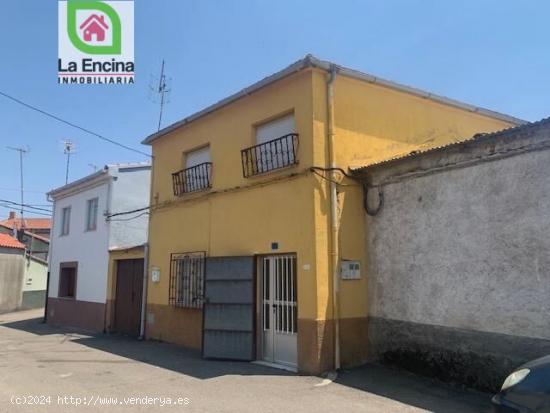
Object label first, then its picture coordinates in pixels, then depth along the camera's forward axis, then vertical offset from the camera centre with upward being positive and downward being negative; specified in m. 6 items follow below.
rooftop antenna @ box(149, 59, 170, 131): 14.73 +6.09
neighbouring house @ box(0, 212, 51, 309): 27.12 +1.40
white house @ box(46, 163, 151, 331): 16.14 +1.96
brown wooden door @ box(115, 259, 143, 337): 14.31 -0.08
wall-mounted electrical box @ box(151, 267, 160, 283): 13.02 +0.50
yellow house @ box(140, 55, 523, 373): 8.65 +1.67
